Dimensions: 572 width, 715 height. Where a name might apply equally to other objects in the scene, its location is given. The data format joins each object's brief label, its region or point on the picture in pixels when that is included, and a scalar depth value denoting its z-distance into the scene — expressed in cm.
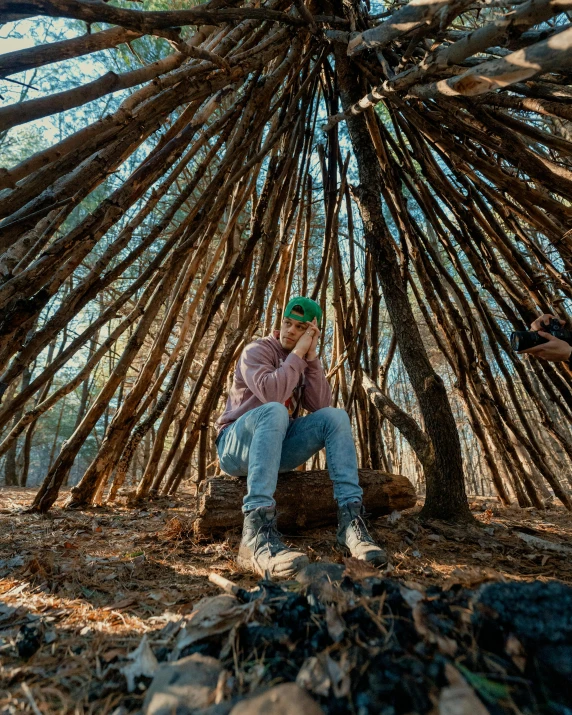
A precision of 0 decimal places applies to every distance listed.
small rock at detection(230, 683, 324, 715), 56
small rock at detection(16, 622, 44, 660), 91
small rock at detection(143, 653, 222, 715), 62
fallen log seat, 204
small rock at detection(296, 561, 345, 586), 121
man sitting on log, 163
